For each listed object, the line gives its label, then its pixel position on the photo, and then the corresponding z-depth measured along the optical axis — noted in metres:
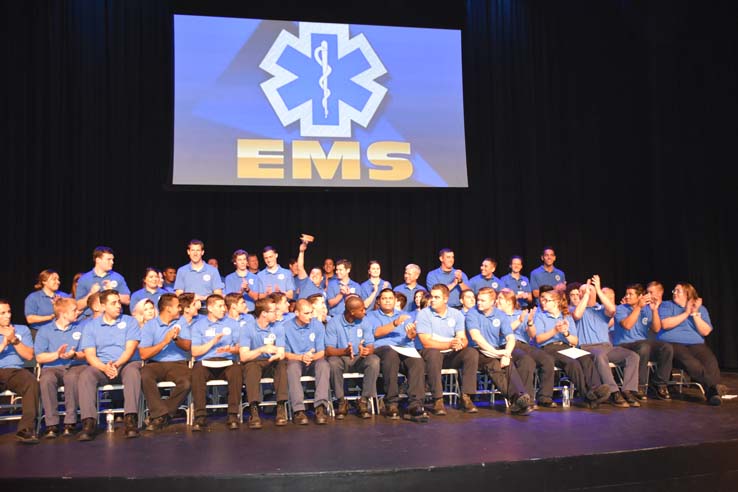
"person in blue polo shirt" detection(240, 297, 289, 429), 5.31
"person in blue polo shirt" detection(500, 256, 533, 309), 8.05
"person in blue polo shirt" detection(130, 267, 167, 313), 6.51
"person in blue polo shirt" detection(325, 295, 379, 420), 5.55
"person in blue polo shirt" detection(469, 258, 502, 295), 7.77
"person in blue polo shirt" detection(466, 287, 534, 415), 5.59
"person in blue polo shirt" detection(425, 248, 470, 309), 7.69
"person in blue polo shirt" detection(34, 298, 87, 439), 5.00
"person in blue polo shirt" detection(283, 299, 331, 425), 5.36
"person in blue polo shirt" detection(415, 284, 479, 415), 5.67
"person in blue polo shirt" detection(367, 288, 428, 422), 5.49
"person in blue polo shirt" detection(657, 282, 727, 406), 6.07
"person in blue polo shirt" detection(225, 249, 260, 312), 7.23
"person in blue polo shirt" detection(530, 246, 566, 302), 8.16
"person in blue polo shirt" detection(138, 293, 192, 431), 5.17
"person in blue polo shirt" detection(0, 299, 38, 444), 4.85
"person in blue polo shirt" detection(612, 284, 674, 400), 6.16
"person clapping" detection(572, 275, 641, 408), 5.87
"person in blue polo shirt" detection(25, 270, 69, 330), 6.19
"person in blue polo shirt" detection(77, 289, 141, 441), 4.98
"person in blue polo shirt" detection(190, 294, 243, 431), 5.23
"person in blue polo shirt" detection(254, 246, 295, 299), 7.35
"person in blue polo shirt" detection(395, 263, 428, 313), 7.16
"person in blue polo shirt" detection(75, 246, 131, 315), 6.35
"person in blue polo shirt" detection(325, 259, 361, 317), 7.28
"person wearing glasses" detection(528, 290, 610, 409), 5.81
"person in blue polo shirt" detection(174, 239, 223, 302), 6.84
